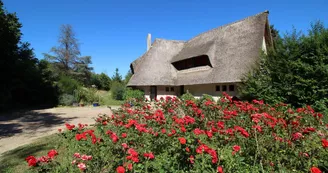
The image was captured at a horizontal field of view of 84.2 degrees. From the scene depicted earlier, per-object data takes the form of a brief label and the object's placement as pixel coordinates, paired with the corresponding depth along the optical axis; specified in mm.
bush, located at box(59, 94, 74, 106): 19734
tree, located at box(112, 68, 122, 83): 39950
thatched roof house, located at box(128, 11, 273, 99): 13890
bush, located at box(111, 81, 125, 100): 26141
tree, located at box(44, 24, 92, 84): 37656
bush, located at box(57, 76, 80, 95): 21125
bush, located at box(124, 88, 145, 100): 18759
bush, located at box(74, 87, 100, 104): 20947
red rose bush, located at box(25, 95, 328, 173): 1943
